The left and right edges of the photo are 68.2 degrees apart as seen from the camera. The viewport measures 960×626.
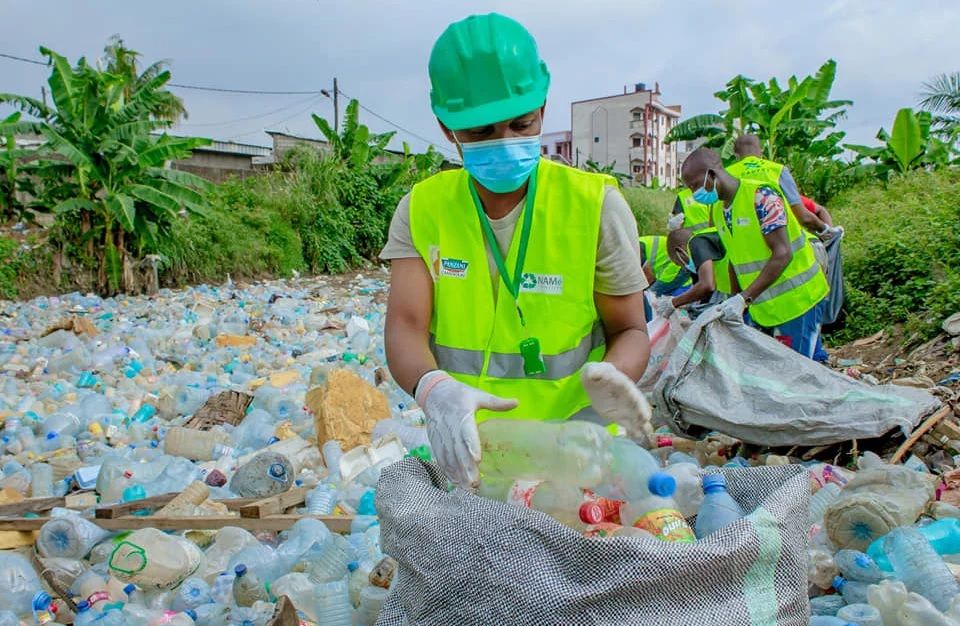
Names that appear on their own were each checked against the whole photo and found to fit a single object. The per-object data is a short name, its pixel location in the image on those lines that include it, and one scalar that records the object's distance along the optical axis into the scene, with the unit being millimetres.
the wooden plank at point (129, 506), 2855
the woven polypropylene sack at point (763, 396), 3273
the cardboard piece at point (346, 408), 3943
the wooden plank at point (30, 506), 3098
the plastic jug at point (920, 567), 2006
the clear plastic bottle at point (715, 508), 1525
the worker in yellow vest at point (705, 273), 5320
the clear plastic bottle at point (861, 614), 1880
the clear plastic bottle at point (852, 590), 2076
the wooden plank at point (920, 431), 3160
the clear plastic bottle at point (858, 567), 2135
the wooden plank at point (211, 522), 2777
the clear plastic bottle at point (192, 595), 2340
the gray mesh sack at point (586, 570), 1189
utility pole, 27922
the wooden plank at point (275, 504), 2820
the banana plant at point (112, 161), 11305
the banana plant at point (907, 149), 15461
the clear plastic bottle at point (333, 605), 2139
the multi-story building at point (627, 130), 55706
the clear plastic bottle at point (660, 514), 1405
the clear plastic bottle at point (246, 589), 2316
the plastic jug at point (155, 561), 2412
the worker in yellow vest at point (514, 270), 1627
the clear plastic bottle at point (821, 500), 2650
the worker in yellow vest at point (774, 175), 4430
